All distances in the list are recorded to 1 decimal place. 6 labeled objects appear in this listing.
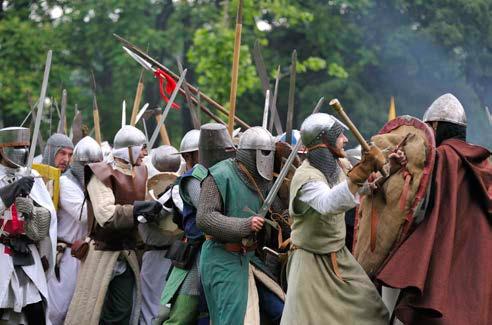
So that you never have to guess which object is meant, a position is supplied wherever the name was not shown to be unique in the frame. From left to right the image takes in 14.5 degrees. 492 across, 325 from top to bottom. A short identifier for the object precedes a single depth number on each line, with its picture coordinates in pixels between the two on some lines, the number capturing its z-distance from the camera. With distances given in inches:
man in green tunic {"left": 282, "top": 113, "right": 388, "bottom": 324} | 416.9
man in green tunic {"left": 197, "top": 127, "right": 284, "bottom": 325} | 461.7
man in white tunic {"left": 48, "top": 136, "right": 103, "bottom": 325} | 615.0
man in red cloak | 399.0
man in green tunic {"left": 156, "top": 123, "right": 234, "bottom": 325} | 493.3
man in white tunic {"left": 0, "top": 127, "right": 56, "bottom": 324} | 534.6
